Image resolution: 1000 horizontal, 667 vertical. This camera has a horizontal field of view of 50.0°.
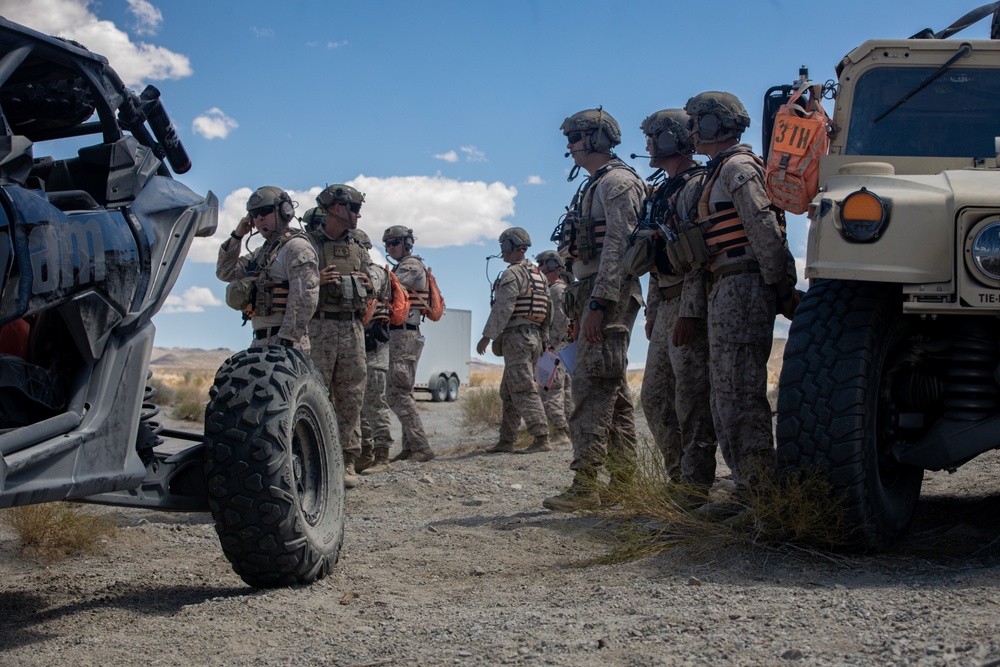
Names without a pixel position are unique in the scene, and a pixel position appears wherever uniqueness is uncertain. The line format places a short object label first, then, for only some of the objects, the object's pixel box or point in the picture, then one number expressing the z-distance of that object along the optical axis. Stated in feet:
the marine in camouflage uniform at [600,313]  20.54
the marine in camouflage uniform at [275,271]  24.40
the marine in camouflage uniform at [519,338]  36.63
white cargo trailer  81.82
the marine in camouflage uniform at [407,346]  33.81
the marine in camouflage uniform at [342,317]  26.50
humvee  12.72
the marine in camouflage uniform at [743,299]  16.84
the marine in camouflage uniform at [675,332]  18.79
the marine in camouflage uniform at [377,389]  30.68
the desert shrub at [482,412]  47.60
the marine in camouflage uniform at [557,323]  40.45
